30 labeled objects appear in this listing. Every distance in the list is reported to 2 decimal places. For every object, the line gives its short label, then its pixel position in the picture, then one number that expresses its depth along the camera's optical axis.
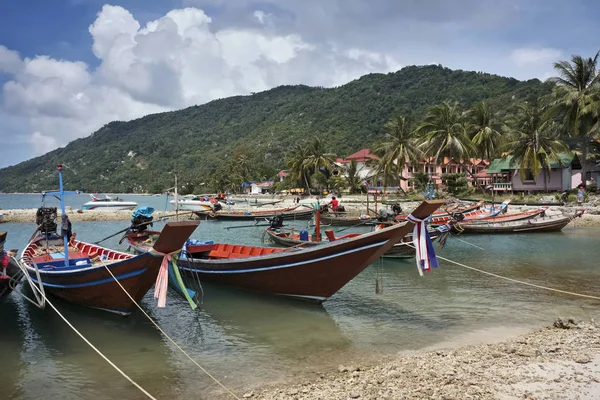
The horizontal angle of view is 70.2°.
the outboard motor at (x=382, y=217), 19.89
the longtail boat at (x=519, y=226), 27.45
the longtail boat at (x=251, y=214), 38.97
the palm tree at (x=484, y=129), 49.91
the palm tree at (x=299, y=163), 65.88
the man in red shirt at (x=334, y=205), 36.31
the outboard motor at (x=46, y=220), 14.60
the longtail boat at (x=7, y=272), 11.22
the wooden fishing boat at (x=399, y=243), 18.48
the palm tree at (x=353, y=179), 63.59
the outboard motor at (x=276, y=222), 23.33
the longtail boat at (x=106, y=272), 9.08
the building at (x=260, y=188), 94.62
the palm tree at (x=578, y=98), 37.22
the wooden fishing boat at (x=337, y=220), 31.57
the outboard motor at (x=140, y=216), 17.84
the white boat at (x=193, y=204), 52.41
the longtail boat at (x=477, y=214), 27.19
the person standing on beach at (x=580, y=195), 34.91
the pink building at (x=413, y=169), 59.62
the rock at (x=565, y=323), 9.59
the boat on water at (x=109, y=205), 54.84
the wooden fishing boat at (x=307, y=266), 10.25
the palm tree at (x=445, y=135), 45.22
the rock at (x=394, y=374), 7.30
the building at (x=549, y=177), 43.53
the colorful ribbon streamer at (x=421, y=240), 9.91
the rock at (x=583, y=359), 7.40
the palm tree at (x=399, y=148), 51.75
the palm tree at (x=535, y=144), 39.88
